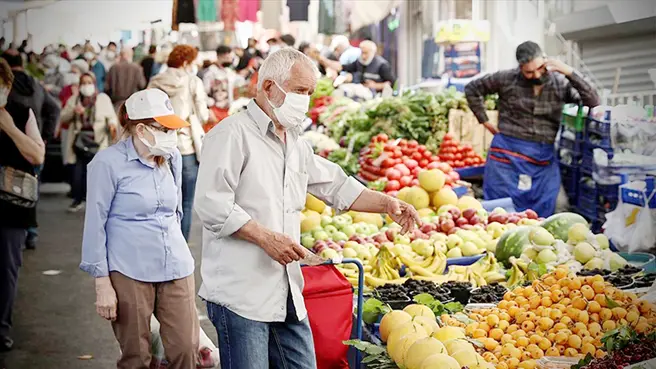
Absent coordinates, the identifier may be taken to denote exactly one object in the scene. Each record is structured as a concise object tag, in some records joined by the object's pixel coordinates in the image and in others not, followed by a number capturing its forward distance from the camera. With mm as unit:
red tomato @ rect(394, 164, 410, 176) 9661
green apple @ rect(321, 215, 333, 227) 8164
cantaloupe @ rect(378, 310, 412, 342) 4801
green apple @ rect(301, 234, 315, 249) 7785
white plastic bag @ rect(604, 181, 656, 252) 7041
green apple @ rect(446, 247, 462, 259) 6886
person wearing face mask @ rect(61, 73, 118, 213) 14367
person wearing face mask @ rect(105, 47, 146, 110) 15766
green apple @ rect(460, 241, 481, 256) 6977
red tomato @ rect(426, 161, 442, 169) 9539
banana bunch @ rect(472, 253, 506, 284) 6285
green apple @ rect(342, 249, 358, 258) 6933
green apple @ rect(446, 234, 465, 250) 7023
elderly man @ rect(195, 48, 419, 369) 3875
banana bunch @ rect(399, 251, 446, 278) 6536
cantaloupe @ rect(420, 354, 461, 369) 4117
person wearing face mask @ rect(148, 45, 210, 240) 9211
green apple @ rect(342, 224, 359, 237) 7848
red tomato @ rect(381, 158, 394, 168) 10218
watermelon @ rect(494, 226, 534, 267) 6648
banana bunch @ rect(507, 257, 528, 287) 6059
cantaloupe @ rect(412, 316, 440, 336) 4777
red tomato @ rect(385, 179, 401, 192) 9438
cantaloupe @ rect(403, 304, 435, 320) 5008
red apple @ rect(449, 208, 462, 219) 7942
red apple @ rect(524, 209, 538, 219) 7730
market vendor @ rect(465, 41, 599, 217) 8961
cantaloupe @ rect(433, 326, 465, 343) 4492
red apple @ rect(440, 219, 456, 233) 7598
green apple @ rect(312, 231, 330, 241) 7750
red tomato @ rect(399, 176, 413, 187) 9500
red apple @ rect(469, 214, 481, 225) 7799
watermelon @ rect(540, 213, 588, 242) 6891
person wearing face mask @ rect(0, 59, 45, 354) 6816
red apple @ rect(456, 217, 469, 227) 7755
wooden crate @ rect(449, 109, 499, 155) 11430
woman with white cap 4852
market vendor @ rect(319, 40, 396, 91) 16125
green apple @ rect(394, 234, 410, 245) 7180
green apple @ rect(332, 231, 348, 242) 7738
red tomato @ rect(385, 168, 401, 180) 9555
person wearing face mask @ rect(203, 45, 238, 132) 15062
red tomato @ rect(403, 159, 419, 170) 9961
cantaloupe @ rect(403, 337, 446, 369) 4289
